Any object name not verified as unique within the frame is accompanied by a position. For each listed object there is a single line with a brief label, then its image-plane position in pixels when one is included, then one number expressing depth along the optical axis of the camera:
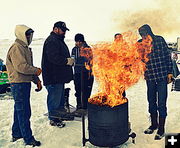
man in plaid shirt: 5.04
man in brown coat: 4.56
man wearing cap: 5.73
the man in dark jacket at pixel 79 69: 6.95
